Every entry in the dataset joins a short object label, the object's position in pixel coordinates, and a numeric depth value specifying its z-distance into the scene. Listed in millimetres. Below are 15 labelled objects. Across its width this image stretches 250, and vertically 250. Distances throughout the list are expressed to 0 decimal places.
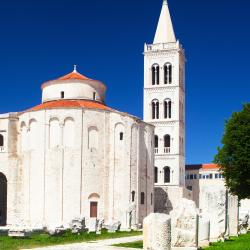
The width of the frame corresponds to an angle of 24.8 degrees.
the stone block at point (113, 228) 36781
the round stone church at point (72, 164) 47094
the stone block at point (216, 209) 24172
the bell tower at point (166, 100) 72688
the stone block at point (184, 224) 18734
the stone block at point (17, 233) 28867
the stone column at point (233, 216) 26780
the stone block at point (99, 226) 34469
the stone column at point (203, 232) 21311
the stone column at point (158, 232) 15250
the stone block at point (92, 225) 35625
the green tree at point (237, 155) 38844
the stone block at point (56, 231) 29794
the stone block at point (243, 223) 31580
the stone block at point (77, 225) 32656
